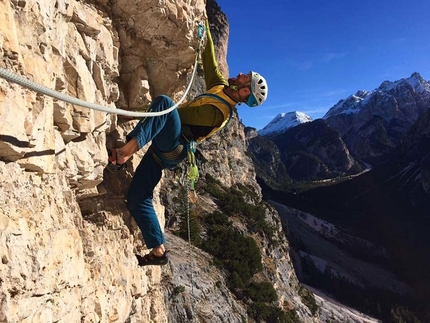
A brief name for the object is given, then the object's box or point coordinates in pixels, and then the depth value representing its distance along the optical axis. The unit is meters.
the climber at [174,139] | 3.92
